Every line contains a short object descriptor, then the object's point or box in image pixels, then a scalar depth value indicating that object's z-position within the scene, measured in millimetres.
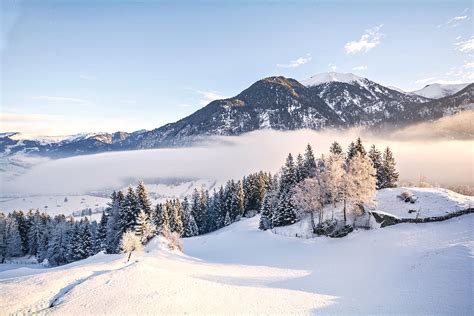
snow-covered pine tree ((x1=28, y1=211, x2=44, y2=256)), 84938
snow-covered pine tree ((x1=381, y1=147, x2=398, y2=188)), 69000
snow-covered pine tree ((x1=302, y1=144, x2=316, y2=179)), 71438
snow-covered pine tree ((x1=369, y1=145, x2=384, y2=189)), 69375
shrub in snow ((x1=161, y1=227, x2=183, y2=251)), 58656
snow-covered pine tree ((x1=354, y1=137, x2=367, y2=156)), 66412
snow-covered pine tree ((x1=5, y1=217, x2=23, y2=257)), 77562
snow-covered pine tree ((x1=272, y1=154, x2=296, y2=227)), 67500
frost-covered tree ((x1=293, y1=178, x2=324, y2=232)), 57656
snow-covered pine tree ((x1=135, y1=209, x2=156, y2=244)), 59000
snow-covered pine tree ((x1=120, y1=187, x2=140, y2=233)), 64812
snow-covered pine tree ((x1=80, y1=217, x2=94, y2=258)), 68812
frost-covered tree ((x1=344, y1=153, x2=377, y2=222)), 53469
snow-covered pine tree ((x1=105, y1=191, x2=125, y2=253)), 65262
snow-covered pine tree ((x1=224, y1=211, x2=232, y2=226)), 96125
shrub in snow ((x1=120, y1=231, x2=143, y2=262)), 47812
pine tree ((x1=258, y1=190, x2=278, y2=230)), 70875
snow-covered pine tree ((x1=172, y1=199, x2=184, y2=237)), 81688
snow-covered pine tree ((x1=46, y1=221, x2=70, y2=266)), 71312
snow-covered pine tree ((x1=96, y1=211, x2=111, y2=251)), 71938
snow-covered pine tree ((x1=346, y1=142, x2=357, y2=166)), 67200
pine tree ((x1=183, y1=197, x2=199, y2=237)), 95688
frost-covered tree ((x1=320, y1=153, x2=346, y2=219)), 55781
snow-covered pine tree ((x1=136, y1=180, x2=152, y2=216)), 67688
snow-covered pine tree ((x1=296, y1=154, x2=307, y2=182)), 72125
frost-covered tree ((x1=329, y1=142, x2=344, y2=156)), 72275
